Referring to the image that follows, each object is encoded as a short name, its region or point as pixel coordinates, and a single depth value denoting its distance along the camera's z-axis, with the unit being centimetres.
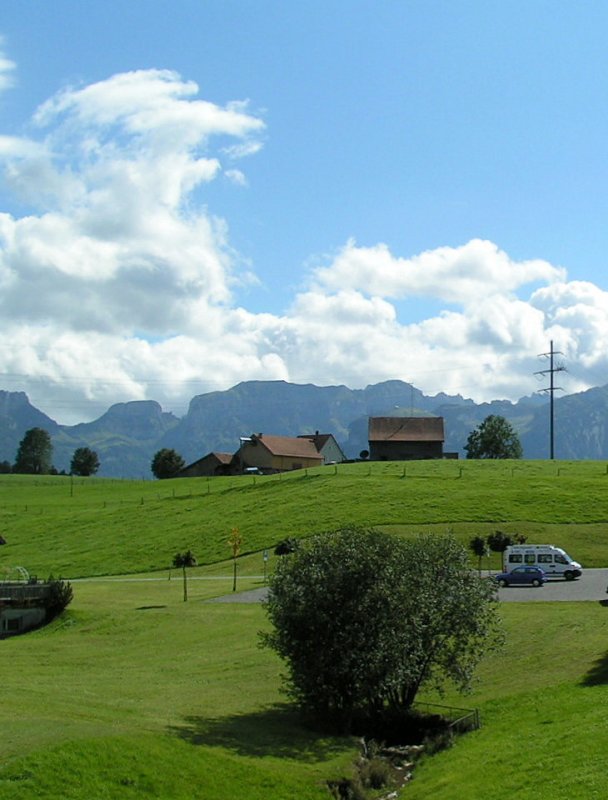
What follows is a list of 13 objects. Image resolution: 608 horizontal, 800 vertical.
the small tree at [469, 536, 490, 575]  6408
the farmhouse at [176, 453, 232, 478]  15236
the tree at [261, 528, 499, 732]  3095
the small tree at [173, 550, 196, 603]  6450
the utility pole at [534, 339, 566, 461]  12862
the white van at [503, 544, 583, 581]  6003
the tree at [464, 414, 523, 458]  17938
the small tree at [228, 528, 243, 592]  6931
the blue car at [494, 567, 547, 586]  5681
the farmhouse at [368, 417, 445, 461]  14338
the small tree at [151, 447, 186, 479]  17912
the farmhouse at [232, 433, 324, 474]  14700
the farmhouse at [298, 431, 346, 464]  16538
